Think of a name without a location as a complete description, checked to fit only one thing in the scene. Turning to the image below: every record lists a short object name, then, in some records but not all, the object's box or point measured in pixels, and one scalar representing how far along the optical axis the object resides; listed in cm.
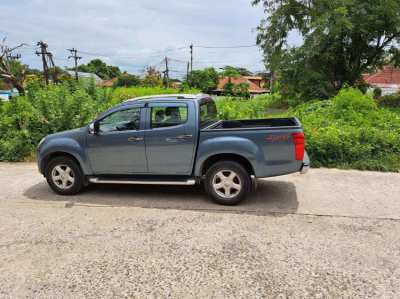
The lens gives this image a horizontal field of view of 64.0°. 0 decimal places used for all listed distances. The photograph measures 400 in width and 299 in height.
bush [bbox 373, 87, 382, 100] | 3194
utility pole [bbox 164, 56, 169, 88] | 6230
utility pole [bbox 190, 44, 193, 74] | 5221
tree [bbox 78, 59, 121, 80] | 10462
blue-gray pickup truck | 478
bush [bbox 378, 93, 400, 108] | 2362
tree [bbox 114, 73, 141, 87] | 7075
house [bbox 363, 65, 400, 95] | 3506
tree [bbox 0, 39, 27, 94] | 1371
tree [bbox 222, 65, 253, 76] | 6862
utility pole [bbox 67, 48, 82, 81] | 5378
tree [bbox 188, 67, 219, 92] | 6169
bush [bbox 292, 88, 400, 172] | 724
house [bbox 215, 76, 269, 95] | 6570
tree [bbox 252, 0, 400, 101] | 1866
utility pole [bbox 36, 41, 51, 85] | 3416
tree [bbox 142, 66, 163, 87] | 5844
